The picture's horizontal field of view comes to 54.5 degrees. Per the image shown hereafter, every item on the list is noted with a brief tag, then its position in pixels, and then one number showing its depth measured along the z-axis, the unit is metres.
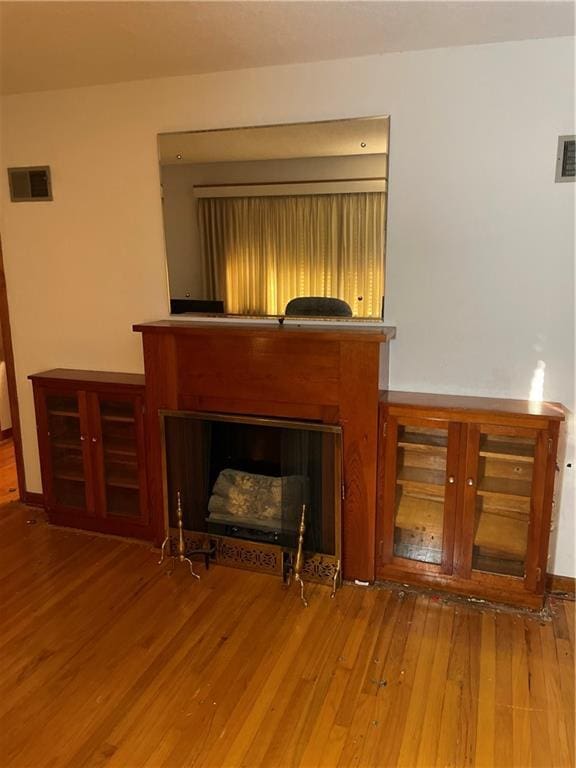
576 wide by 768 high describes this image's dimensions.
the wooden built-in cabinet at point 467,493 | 2.34
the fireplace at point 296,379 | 2.49
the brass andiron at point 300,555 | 2.59
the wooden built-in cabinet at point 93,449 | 2.99
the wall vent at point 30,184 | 3.10
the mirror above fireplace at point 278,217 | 2.54
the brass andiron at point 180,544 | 2.83
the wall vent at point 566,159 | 2.26
